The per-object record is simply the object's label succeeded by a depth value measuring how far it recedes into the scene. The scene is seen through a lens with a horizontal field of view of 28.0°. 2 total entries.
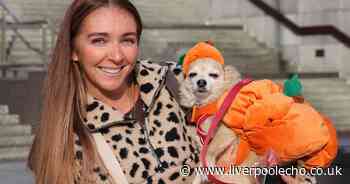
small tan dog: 3.05
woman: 2.44
